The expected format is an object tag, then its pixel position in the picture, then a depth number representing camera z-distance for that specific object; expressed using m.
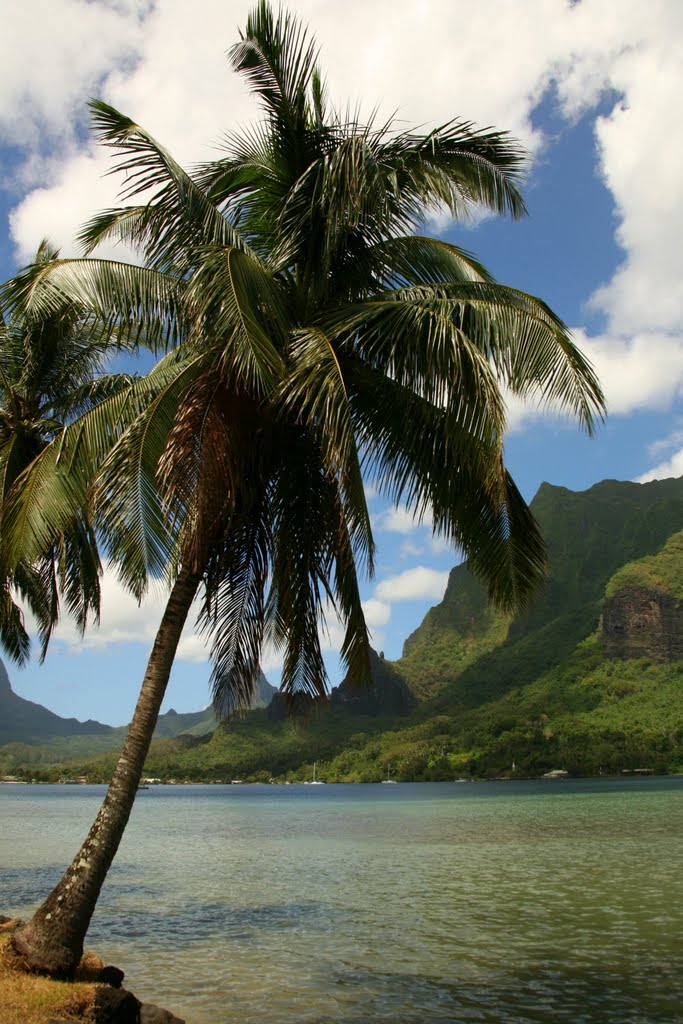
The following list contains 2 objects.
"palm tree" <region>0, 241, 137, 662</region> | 13.52
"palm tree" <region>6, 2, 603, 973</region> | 8.21
